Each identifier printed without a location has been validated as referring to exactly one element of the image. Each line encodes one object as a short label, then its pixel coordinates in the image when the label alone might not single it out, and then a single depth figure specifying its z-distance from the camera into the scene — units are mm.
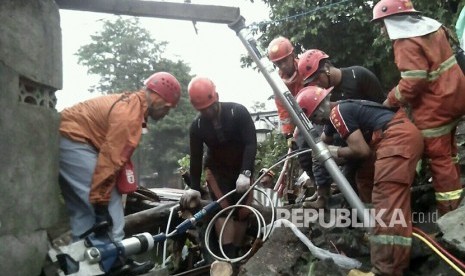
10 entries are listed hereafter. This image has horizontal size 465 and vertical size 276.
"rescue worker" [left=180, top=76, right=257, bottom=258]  5008
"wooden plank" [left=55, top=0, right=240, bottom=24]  4004
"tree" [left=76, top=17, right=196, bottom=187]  28578
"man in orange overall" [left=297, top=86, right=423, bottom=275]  3580
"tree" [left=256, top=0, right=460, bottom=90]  9953
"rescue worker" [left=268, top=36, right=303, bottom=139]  5660
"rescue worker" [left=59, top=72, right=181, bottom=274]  3877
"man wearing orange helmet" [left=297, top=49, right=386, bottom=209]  4934
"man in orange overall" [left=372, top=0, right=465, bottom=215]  4031
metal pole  4043
